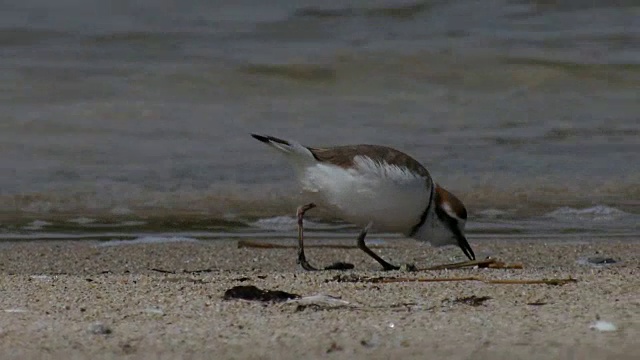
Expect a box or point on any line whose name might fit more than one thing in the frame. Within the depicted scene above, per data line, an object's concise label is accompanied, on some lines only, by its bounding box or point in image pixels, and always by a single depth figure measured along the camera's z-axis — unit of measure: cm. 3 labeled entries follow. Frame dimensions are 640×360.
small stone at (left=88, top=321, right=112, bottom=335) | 670
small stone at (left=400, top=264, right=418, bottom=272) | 966
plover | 1003
